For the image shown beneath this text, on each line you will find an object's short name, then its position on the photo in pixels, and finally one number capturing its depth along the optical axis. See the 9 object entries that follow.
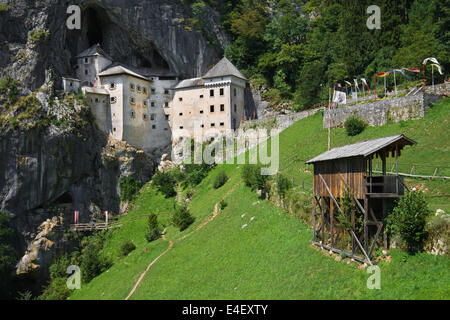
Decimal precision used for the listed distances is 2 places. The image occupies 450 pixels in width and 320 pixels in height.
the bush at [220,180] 48.47
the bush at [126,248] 45.76
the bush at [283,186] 33.25
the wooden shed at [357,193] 21.38
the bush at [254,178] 37.78
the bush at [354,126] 43.66
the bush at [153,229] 45.47
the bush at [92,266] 43.97
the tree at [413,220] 19.38
